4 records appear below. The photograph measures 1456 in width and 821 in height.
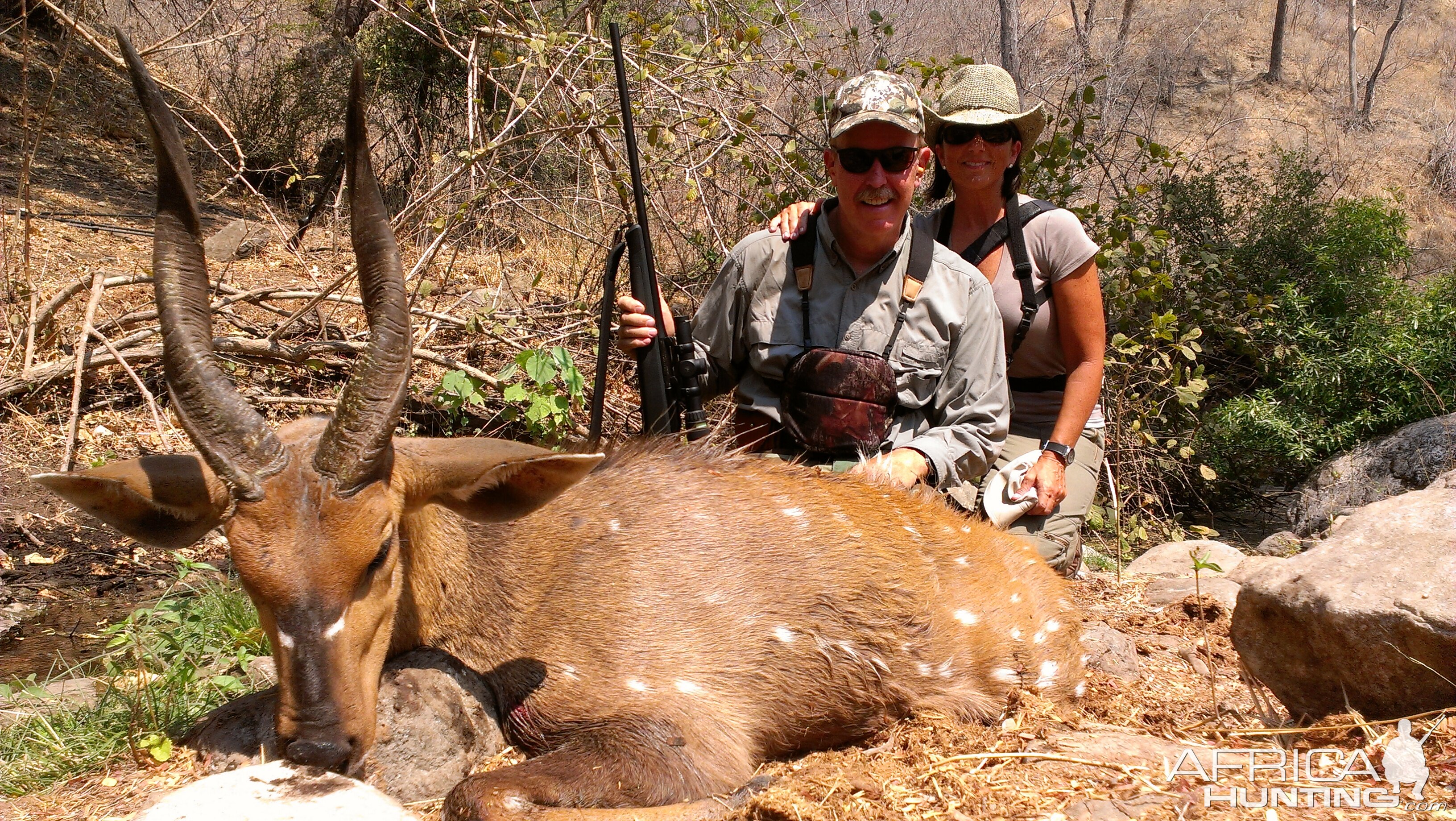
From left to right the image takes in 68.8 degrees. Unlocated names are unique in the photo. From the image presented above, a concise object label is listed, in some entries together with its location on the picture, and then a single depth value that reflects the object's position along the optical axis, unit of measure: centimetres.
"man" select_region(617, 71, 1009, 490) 495
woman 548
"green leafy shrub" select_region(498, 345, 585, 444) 654
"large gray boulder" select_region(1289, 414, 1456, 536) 820
